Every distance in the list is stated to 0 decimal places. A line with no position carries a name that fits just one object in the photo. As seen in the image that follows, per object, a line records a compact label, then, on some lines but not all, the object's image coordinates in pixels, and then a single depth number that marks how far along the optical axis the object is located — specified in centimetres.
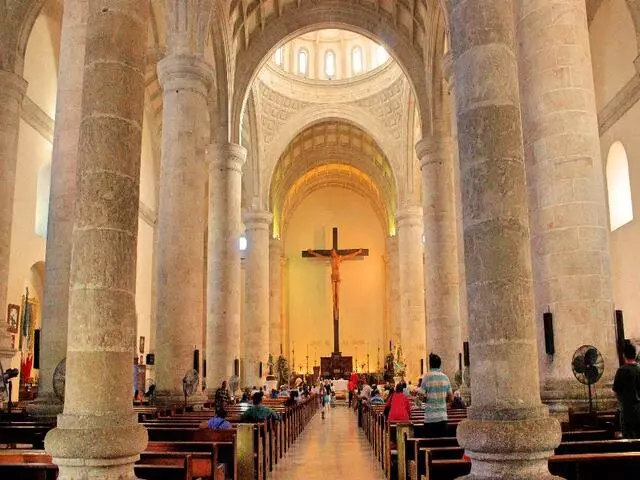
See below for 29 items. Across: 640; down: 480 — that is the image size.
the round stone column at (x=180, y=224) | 1388
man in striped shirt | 907
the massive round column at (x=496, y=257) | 573
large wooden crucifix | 4266
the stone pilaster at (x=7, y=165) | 1623
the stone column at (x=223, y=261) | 2022
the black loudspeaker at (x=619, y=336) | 990
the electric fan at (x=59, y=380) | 962
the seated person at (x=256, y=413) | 1095
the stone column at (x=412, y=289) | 2908
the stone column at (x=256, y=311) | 2847
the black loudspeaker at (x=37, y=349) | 1055
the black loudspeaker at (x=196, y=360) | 1448
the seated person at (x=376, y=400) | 1650
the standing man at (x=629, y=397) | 722
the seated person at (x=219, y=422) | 937
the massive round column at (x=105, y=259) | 591
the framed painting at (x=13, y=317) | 1836
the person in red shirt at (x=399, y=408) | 1075
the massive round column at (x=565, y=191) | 989
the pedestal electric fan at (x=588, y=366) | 902
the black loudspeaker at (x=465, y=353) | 1375
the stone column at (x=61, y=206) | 1004
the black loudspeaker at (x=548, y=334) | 995
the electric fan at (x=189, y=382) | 1367
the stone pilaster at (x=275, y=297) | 3912
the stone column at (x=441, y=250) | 1952
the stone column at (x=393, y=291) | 3850
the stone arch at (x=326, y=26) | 2276
